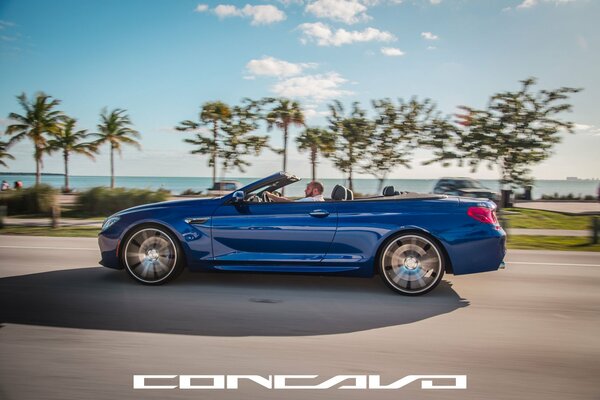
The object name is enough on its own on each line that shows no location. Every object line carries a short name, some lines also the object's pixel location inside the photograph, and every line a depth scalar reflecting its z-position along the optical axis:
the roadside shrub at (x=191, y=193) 44.22
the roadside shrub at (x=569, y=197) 36.31
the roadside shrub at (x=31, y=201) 19.00
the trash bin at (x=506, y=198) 24.44
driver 5.83
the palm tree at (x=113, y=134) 54.25
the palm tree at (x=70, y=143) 51.81
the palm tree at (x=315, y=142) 27.23
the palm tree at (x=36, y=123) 43.50
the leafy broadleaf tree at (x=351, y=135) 25.42
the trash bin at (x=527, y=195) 32.53
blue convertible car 5.07
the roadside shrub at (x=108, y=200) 18.48
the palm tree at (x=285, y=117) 32.22
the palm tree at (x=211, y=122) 30.02
